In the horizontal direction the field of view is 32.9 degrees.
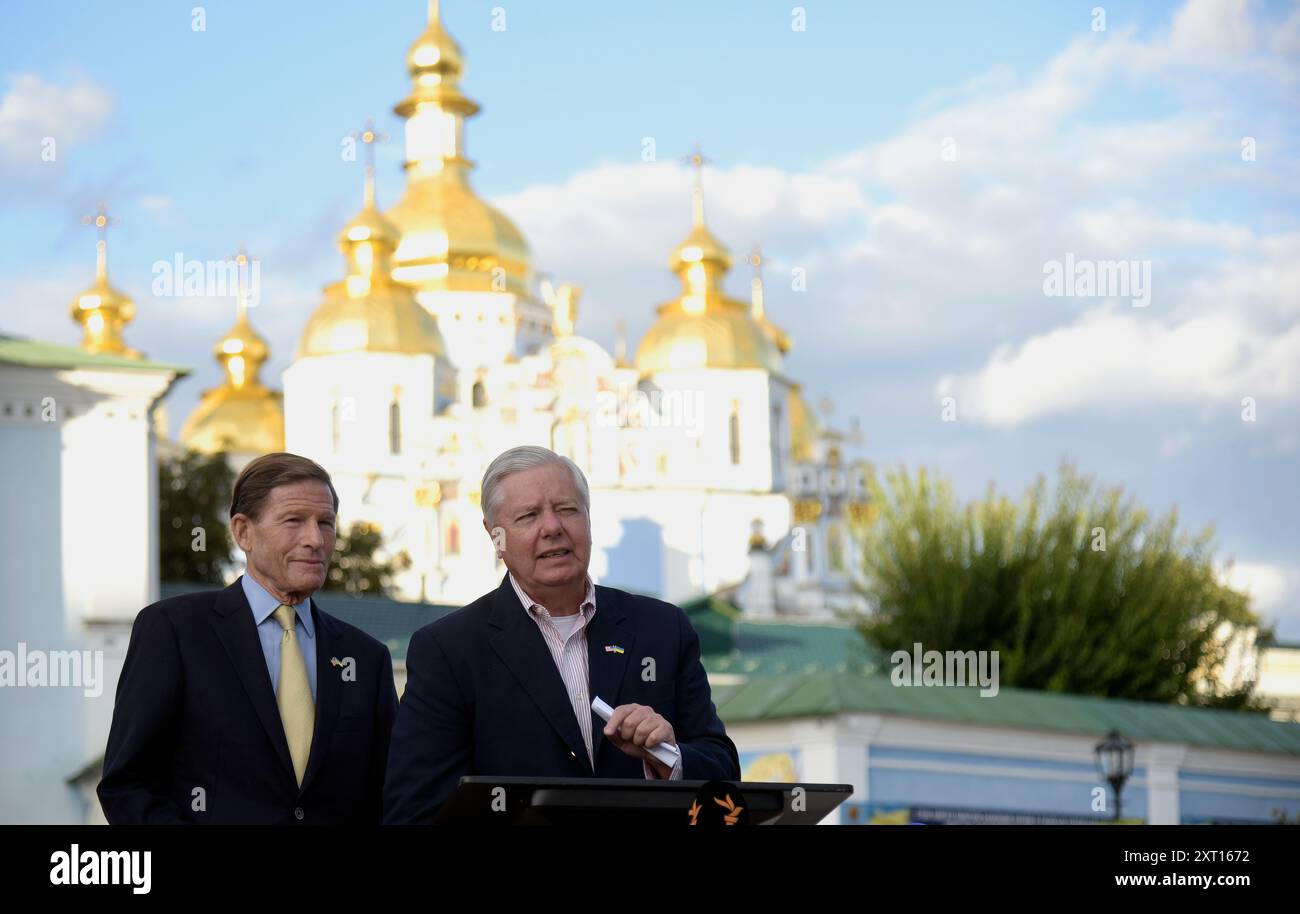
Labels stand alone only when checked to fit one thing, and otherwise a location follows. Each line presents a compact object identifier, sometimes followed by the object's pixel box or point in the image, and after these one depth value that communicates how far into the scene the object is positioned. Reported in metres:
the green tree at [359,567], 43.66
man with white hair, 3.98
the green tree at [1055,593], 30.75
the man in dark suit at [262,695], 4.25
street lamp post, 16.92
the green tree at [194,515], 38.12
